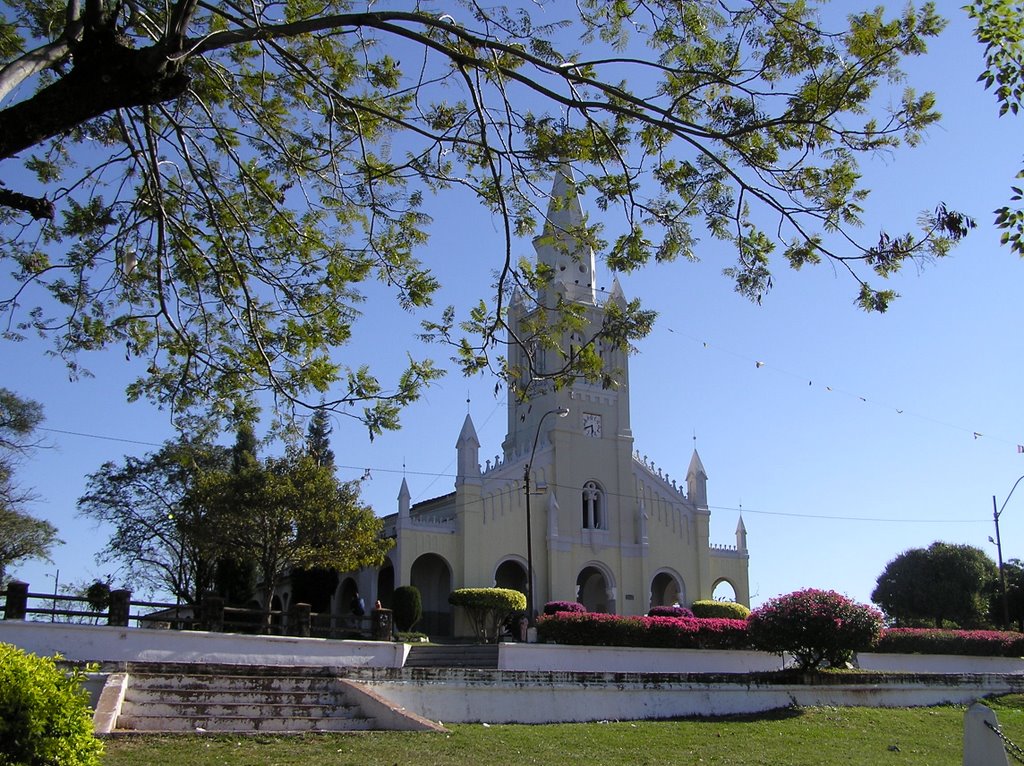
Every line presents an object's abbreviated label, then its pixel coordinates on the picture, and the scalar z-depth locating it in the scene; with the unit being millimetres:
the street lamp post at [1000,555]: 35781
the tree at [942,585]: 46500
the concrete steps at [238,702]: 11961
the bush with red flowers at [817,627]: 18391
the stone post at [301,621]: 20234
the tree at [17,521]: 30453
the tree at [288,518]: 24562
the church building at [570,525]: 36094
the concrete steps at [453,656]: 20719
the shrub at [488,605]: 32188
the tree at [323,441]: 34888
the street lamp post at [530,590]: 26358
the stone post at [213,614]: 18938
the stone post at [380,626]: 22234
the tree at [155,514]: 33500
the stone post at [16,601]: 16031
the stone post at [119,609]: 17422
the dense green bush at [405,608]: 31656
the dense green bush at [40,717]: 5934
